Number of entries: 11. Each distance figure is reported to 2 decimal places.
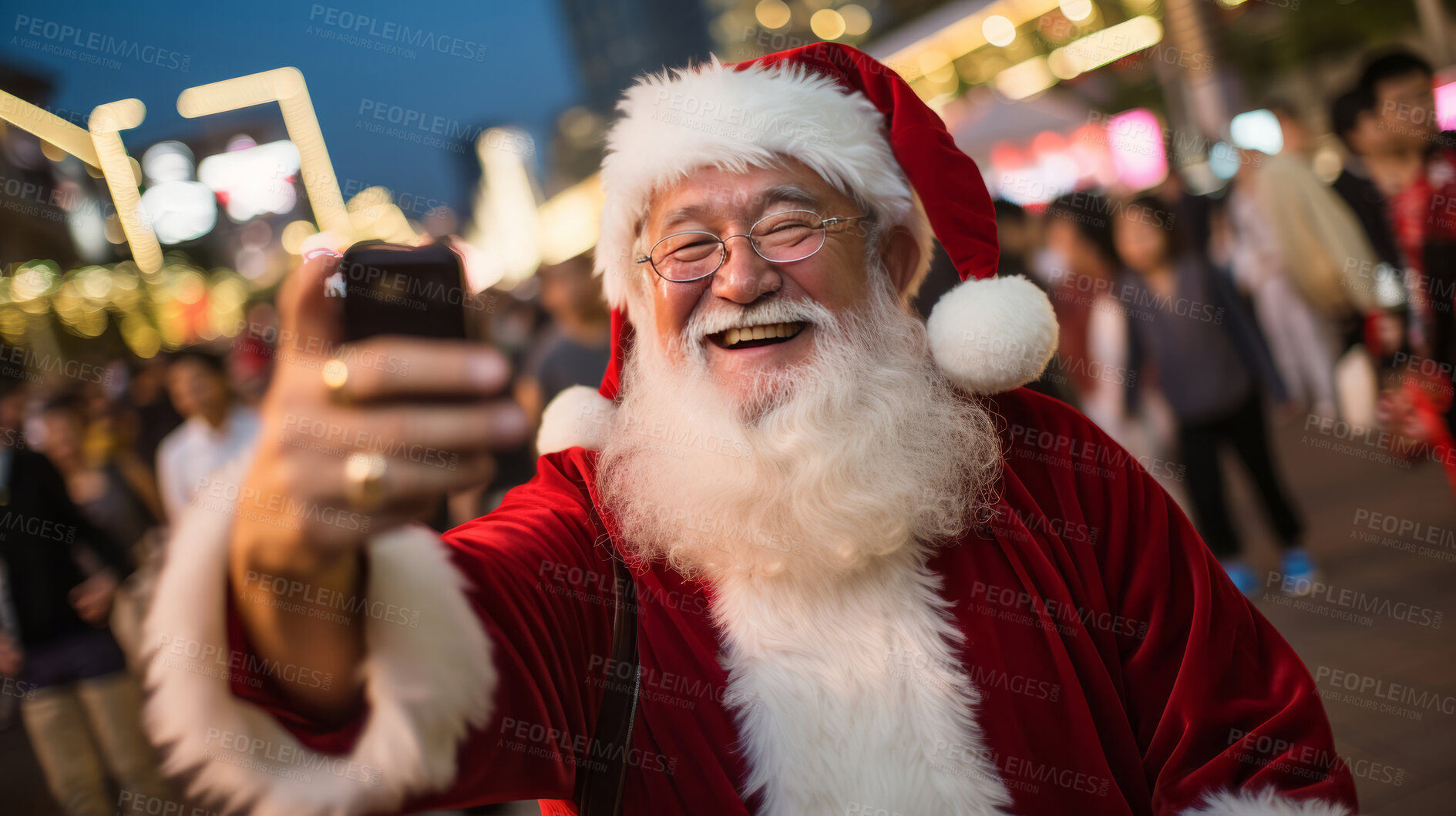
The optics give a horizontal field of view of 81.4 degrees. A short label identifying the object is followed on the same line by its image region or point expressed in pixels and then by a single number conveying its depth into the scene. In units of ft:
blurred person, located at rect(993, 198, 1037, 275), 14.37
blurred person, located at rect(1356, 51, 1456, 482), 9.21
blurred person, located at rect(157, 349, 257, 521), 14.01
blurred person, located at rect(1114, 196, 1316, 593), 15.06
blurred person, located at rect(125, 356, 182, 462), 16.20
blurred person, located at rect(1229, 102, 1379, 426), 15.66
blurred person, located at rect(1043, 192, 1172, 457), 16.85
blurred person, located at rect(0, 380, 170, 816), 10.99
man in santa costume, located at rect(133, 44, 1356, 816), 4.45
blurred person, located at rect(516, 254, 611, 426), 14.34
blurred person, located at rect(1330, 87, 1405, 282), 10.87
